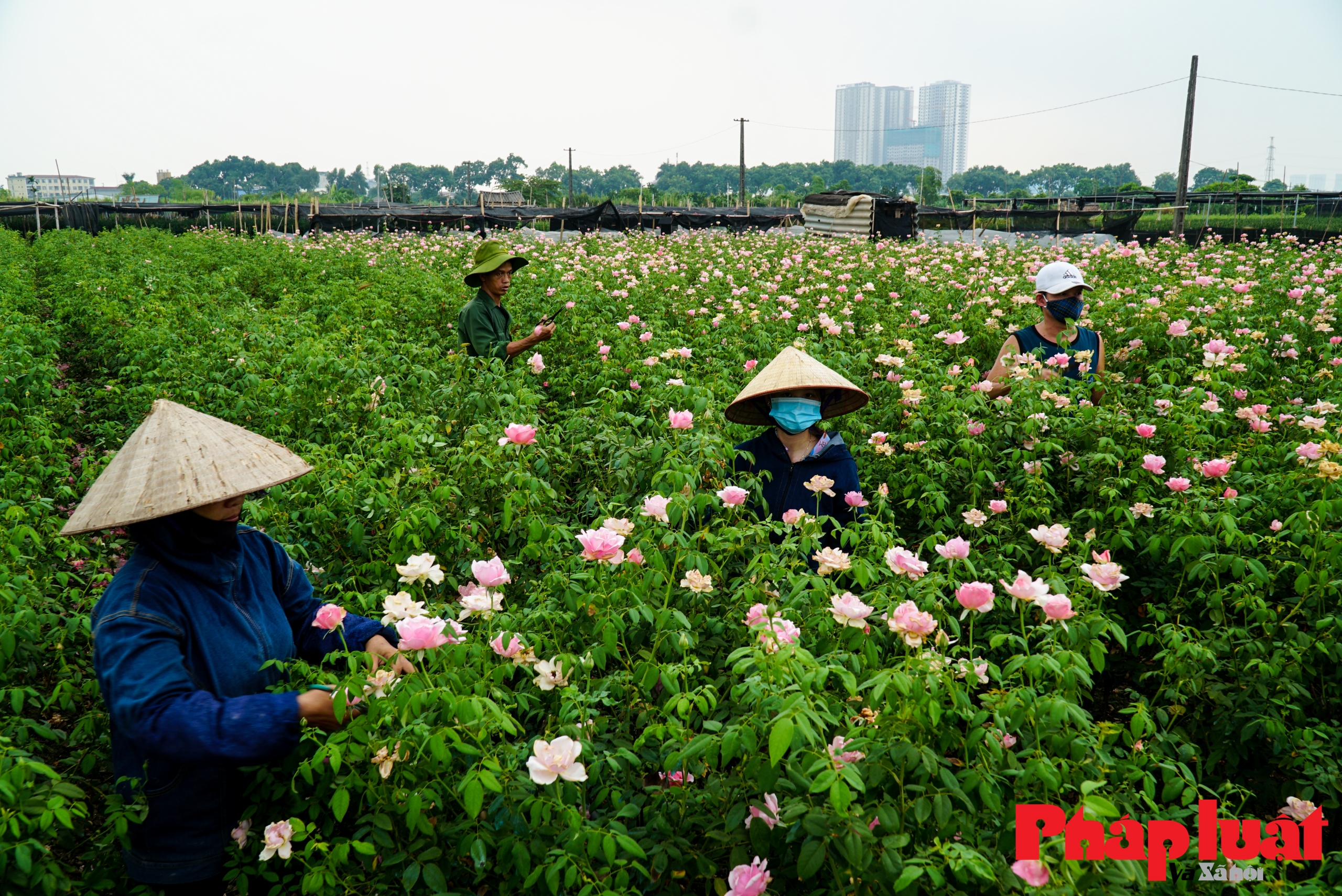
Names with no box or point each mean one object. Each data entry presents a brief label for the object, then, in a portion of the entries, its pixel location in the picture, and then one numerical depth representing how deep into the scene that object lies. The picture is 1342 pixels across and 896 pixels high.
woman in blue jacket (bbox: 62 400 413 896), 1.66
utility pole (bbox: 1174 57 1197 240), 19.14
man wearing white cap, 4.57
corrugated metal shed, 20.42
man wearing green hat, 5.07
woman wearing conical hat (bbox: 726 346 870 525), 3.08
